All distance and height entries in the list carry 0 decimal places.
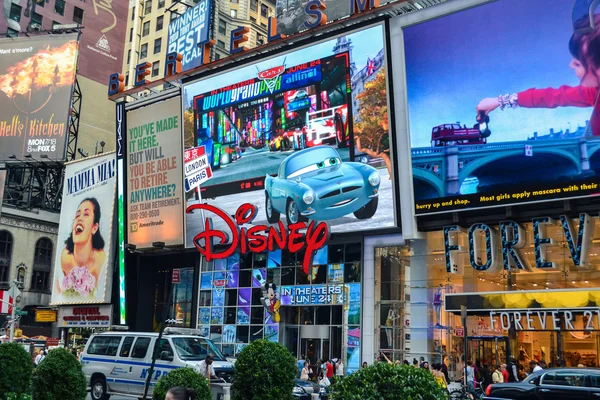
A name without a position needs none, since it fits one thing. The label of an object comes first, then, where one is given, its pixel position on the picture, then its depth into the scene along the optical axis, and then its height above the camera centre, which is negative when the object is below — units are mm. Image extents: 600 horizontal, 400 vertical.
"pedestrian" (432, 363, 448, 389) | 24709 -746
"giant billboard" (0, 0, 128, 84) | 66875 +31576
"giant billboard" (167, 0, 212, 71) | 41531 +19352
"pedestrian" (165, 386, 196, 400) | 6734 -419
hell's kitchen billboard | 56812 +20771
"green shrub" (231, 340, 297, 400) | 14820 -485
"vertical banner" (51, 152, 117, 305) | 43969 +7445
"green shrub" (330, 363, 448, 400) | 8719 -427
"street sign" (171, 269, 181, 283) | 43812 +4556
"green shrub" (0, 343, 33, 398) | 17078 -477
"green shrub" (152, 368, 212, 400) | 14016 -639
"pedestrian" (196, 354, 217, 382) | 19094 -498
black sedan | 17547 -899
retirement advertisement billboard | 39938 +10148
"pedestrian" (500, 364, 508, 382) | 25373 -788
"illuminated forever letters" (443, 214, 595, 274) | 26641 +4312
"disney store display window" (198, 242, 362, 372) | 33812 +2458
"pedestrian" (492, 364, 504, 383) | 24464 -895
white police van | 21516 -269
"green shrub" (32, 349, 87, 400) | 16297 -685
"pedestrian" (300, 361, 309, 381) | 29778 -952
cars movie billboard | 31953 +10420
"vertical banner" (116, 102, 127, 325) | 42781 +9429
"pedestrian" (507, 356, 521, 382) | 26172 -774
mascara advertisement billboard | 26141 +9690
